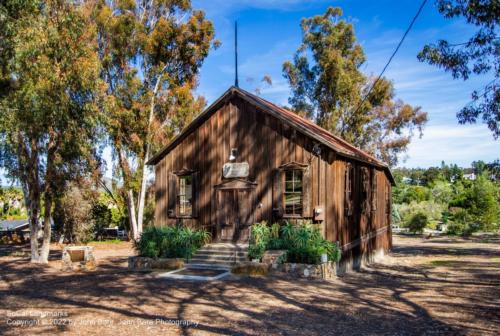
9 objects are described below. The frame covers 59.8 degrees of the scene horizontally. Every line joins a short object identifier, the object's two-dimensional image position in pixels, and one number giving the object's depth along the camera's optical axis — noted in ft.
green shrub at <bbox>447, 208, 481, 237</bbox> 116.88
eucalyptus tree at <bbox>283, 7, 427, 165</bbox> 114.32
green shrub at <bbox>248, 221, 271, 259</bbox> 47.44
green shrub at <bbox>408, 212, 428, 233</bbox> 122.93
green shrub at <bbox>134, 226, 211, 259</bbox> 51.78
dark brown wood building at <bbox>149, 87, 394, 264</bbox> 49.57
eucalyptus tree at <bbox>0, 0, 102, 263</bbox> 47.11
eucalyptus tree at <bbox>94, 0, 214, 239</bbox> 86.17
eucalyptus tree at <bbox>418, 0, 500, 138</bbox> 44.47
